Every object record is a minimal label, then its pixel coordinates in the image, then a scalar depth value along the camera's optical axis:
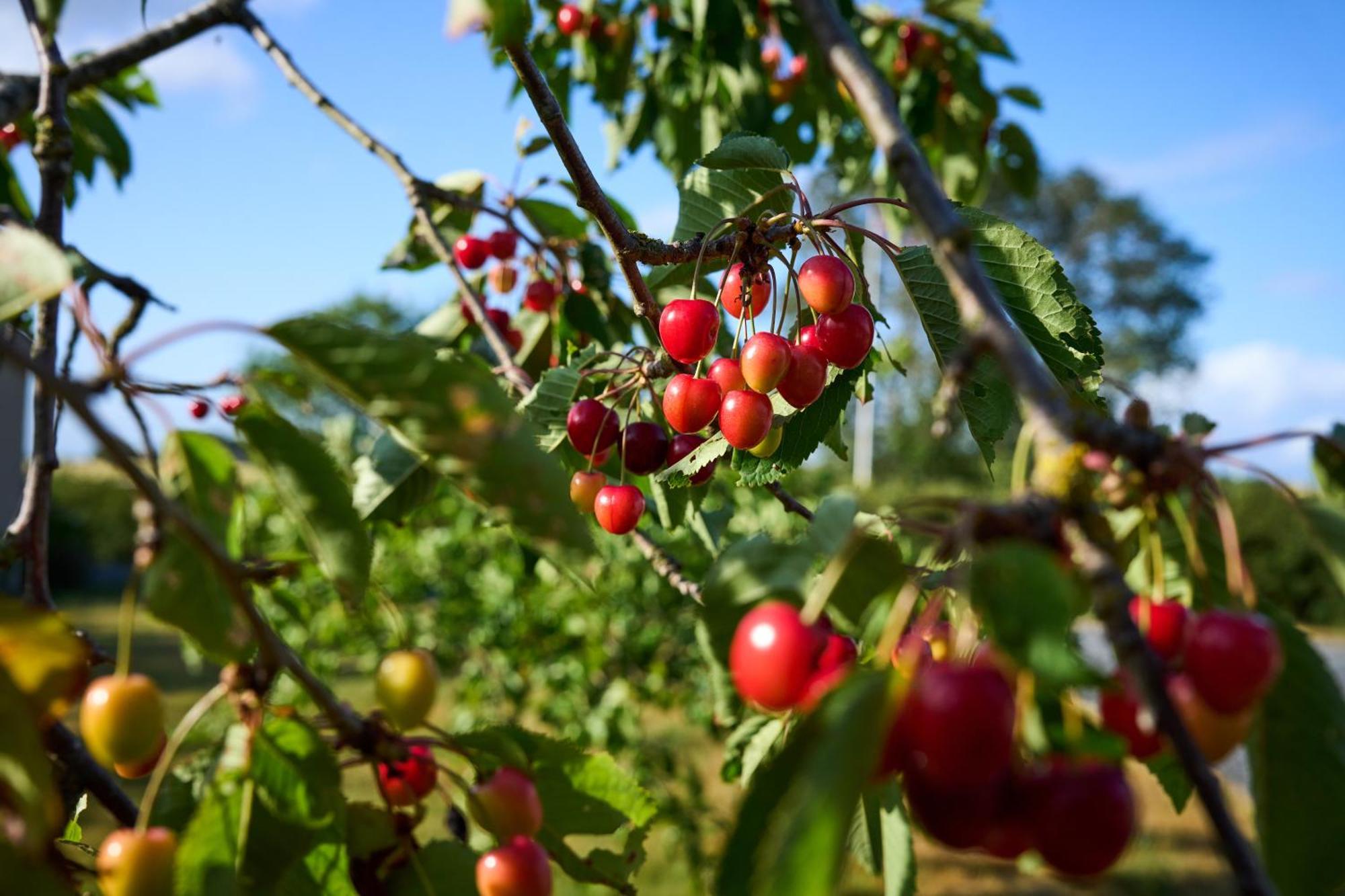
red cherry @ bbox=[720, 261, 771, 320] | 0.39
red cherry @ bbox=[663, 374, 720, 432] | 0.35
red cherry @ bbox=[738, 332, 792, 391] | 0.32
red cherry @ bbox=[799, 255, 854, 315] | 0.33
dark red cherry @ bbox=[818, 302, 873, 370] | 0.34
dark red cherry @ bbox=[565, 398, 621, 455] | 0.40
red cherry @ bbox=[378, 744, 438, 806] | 0.25
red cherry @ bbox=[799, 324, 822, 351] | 0.35
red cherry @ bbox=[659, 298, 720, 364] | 0.35
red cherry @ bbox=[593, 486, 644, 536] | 0.38
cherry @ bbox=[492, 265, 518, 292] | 0.65
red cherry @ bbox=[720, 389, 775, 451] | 0.33
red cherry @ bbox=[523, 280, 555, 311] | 0.58
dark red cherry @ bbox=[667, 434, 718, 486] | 0.40
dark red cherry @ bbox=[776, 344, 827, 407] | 0.34
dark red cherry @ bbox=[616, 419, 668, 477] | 0.40
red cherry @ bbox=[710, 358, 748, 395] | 0.36
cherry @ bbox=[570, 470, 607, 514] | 0.41
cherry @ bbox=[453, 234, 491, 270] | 0.63
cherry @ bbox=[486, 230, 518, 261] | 0.63
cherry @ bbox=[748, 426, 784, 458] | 0.37
